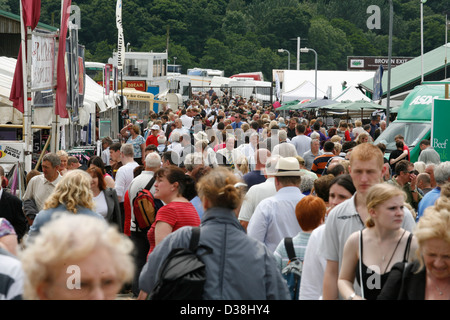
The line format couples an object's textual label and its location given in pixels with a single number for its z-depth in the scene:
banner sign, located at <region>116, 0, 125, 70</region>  28.67
